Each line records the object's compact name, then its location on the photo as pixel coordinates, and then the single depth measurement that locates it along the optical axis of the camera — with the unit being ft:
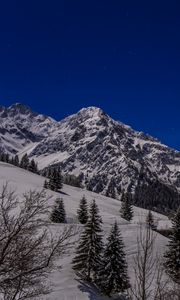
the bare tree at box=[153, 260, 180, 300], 131.27
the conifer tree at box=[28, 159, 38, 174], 497.62
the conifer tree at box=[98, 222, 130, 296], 124.88
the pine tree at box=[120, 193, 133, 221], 317.18
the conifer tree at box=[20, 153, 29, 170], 547.90
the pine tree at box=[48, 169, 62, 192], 358.90
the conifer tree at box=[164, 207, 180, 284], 136.56
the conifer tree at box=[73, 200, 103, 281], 134.31
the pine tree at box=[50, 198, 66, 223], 222.07
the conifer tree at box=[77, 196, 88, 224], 238.89
